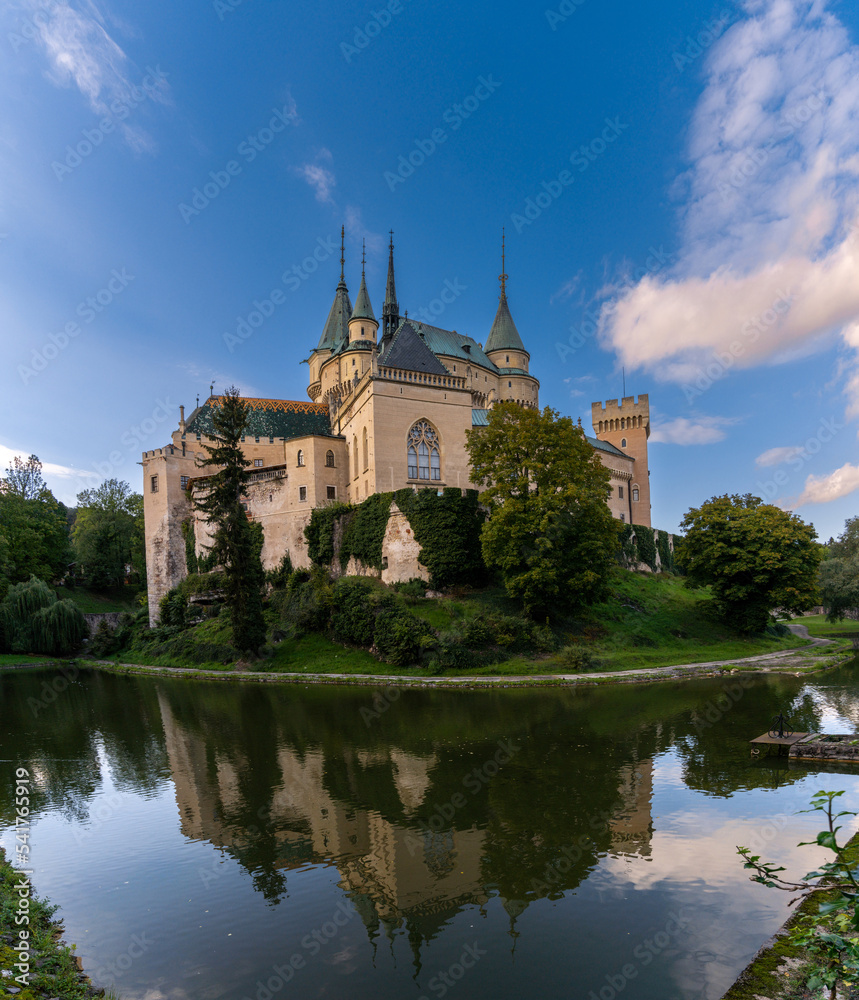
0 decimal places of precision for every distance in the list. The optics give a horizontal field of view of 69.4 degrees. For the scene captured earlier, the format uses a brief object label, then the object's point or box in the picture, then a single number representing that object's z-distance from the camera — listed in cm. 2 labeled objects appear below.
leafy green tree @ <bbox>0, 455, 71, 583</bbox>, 5044
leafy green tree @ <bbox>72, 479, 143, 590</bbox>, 5759
